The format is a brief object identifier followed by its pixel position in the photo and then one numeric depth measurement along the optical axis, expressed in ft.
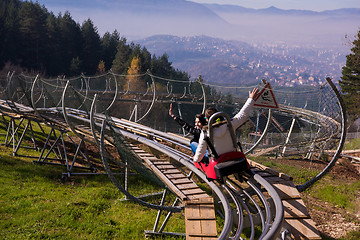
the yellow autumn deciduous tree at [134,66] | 191.90
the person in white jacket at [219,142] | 15.15
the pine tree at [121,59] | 211.41
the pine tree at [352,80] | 120.06
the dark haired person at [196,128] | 17.52
